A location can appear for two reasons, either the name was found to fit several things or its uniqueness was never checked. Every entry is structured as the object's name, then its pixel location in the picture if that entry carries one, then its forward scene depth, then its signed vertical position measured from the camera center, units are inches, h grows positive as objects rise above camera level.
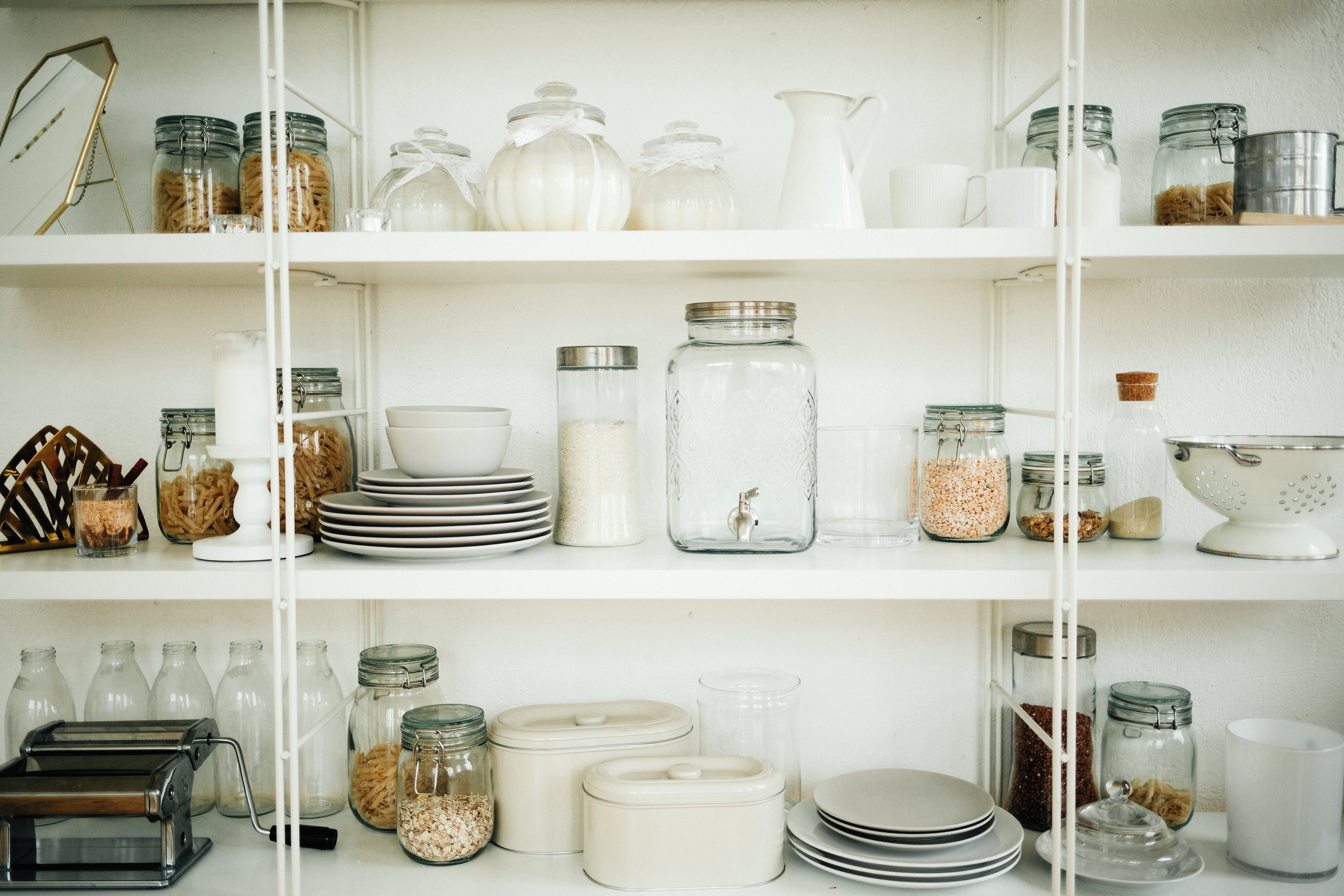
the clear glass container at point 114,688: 53.4 -15.4
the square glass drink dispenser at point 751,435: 50.4 -0.8
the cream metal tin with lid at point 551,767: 49.4 -18.6
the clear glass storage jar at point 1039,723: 51.4 -17.4
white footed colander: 45.2 -3.6
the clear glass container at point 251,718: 53.9 -17.4
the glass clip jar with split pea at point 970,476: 51.4 -3.2
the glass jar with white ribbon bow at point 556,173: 44.8 +12.2
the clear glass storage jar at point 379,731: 51.7 -17.5
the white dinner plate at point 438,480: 46.9 -2.9
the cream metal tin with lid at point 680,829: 45.7 -20.5
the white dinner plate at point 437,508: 46.0 -4.3
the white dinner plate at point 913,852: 45.9 -22.0
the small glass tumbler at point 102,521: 48.1 -5.1
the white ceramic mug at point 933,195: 47.4 +11.7
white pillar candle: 47.4 +1.7
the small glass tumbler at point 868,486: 51.9 -3.9
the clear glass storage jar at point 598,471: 50.8 -2.8
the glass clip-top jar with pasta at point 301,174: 49.1 +13.6
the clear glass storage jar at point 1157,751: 50.7 -18.6
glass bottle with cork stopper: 53.0 -2.6
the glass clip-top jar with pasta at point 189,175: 50.3 +13.7
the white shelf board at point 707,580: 44.1 -7.7
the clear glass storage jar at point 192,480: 51.8 -3.2
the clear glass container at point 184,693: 53.8 -15.9
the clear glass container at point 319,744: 53.4 -19.0
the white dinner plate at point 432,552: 45.7 -6.5
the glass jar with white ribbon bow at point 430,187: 48.1 +12.4
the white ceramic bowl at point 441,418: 47.3 +0.2
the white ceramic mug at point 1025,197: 45.9 +11.2
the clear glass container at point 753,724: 52.7 -17.5
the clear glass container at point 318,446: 51.4 -1.3
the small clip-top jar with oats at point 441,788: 48.3 -19.5
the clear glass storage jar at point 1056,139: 50.7 +15.7
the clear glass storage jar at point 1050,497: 51.8 -4.5
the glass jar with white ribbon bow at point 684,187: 46.7 +12.1
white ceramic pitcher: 46.4 +12.9
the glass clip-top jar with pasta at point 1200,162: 50.3 +14.3
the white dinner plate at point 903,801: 47.6 -20.8
